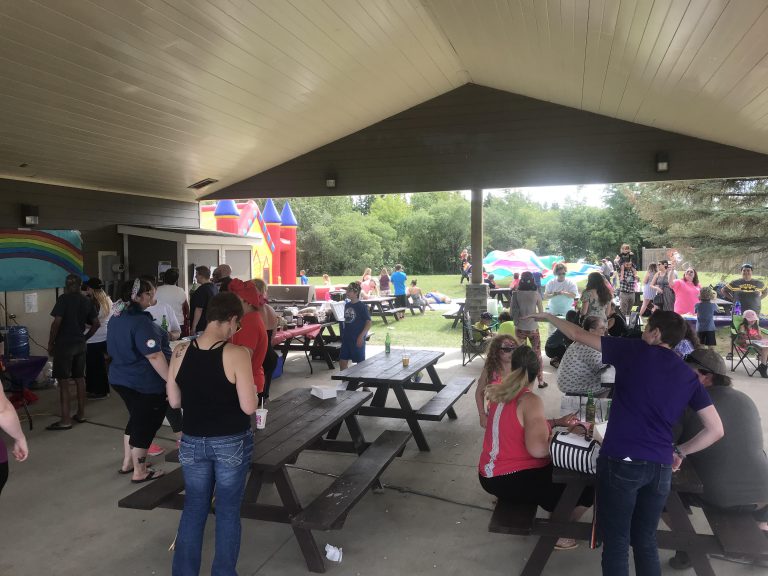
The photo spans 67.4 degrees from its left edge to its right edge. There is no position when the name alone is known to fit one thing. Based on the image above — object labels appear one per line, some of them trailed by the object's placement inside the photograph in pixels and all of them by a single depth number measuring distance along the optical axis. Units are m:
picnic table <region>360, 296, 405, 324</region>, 14.39
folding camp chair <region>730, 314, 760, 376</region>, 7.87
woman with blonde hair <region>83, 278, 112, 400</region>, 6.84
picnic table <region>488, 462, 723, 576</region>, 2.85
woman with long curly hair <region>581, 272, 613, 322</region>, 6.39
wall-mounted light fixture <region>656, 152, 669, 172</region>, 7.90
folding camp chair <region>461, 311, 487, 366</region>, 8.69
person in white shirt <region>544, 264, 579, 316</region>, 8.34
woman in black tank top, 2.72
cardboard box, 4.50
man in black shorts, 5.71
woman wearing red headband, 4.32
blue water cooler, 6.84
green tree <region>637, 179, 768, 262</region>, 13.05
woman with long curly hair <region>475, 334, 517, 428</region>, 4.09
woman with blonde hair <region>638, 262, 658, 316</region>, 11.76
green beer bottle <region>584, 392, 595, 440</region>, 3.51
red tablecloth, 7.68
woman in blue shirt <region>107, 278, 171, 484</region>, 3.98
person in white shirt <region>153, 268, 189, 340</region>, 6.71
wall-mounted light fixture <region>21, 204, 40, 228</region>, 7.34
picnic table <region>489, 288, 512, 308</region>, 15.94
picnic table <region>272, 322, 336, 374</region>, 7.98
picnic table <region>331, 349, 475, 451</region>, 5.08
